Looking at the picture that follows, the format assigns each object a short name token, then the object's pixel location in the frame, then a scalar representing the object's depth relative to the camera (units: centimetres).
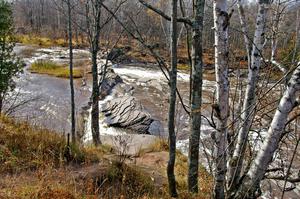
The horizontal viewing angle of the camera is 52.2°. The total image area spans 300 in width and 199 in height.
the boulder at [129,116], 1357
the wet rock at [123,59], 3354
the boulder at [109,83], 1919
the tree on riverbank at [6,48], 1018
